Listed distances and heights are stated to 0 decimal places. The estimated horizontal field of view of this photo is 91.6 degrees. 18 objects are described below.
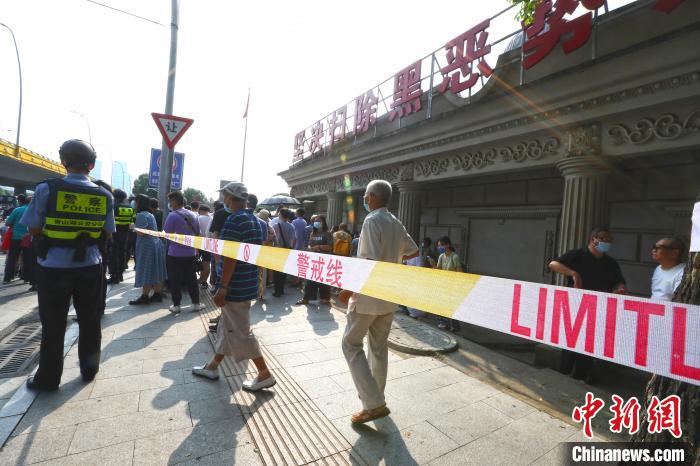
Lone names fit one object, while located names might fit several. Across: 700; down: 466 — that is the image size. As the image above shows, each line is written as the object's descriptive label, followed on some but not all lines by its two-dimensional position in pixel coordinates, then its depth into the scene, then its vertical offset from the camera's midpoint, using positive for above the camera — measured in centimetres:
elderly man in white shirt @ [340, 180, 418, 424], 252 -63
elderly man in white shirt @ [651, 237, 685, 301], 329 -7
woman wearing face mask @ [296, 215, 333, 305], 651 -30
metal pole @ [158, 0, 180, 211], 646 +238
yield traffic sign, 576 +165
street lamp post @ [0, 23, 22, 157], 1909 +696
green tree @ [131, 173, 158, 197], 5880 +627
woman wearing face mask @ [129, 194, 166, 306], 555 -66
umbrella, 1188 +100
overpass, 2034 +321
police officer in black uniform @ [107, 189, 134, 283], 635 -36
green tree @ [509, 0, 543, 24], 477 +342
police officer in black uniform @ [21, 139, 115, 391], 274 -32
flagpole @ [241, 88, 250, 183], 2912 +645
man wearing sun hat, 295 -69
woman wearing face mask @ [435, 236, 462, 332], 573 -38
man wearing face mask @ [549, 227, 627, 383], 379 -20
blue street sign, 903 +156
